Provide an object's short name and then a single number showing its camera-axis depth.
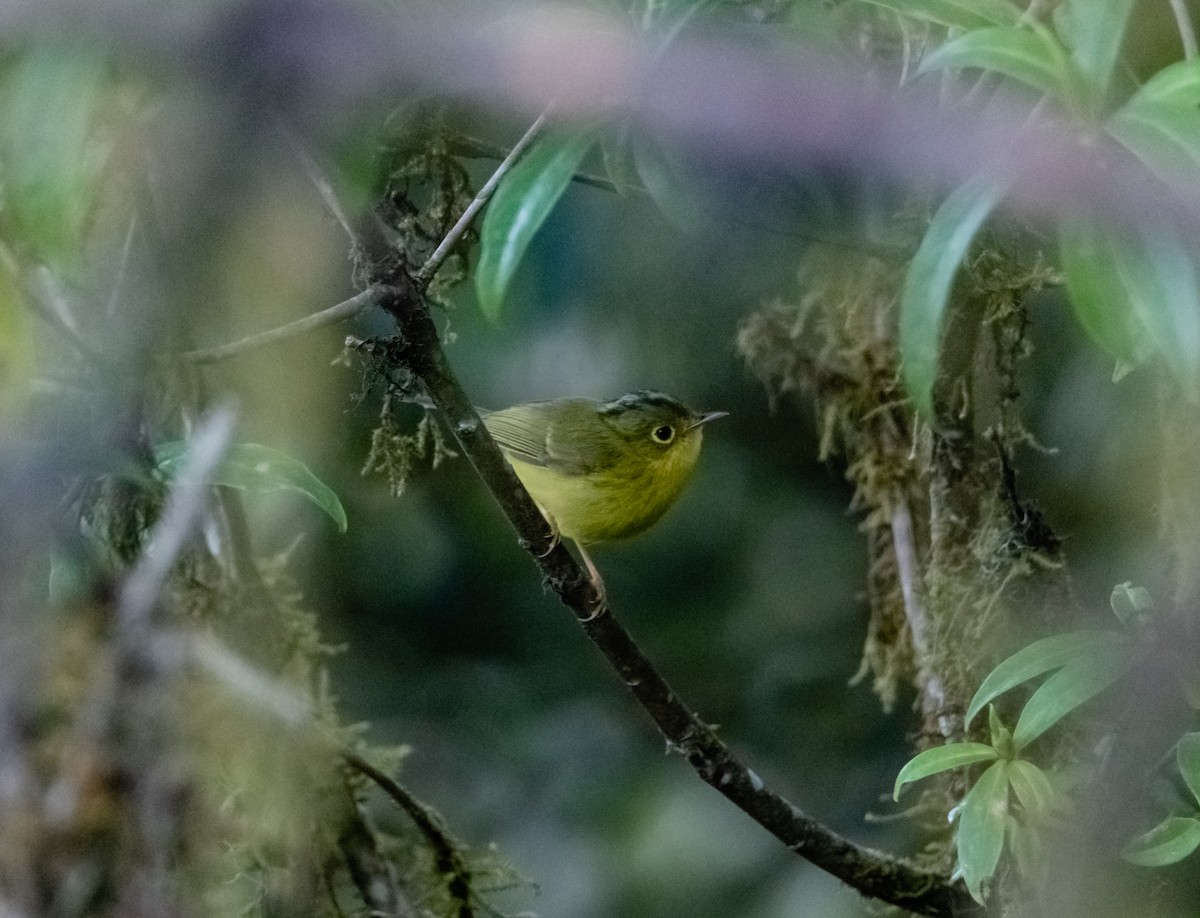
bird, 5.86
